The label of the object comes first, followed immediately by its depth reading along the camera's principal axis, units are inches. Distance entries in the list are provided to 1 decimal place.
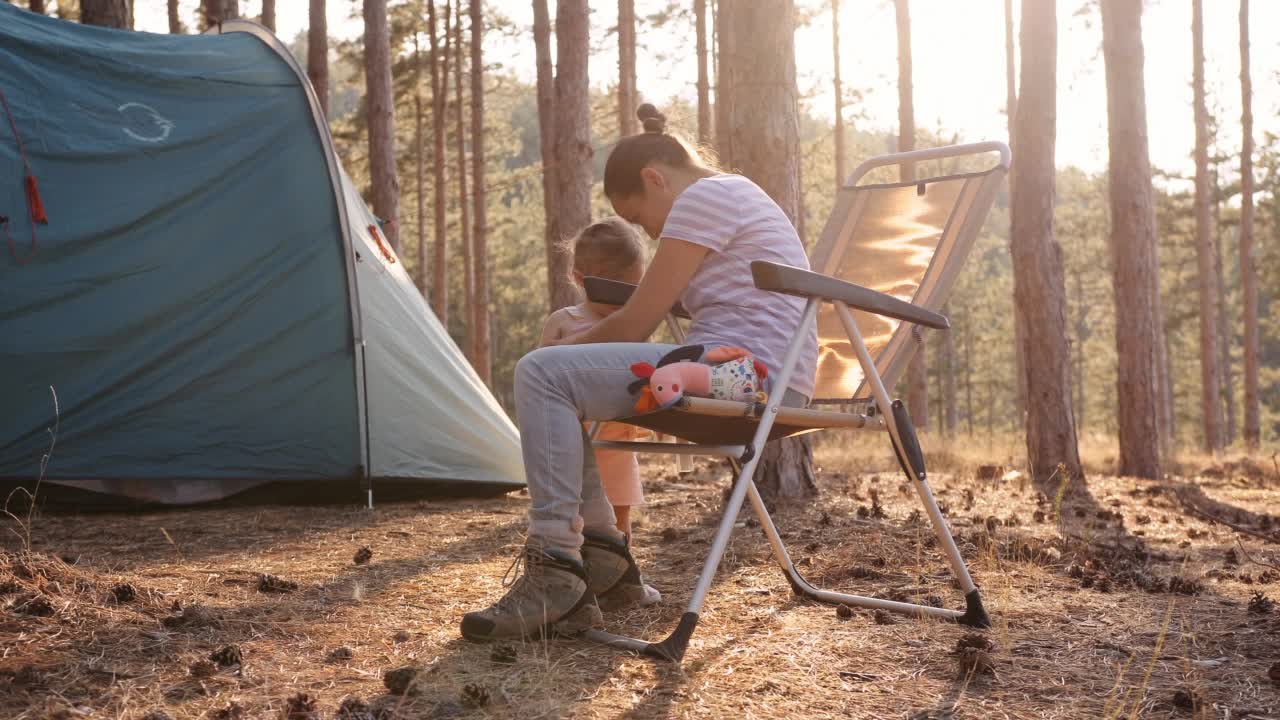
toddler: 128.6
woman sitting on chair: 90.7
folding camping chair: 90.7
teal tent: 186.7
